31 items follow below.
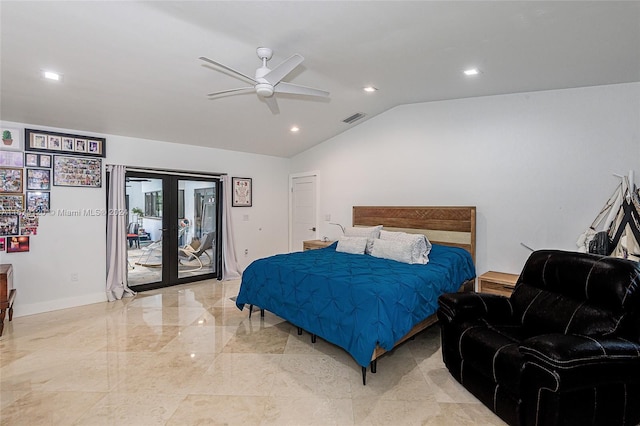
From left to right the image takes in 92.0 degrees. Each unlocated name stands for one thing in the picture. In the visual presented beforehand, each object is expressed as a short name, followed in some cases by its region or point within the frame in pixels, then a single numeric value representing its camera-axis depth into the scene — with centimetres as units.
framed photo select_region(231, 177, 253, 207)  591
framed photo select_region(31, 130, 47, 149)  390
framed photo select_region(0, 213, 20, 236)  377
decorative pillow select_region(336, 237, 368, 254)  418
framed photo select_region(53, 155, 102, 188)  414
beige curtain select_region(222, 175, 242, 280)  573
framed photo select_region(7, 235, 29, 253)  382
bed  241
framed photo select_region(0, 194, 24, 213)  377
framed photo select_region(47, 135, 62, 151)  404
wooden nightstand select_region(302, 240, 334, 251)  536
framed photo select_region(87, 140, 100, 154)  434
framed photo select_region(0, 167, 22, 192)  377
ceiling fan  242
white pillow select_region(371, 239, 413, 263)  358
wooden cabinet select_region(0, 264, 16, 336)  329
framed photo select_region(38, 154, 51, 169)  400
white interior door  618
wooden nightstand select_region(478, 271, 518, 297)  339
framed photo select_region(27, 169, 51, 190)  394
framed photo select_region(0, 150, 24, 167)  376
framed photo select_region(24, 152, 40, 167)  390
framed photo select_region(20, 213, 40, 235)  390
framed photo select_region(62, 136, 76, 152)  415
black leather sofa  171
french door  498
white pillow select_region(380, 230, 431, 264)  357
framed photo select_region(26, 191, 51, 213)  394
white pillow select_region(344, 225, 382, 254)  425
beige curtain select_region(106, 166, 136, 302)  456
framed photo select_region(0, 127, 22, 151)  375
